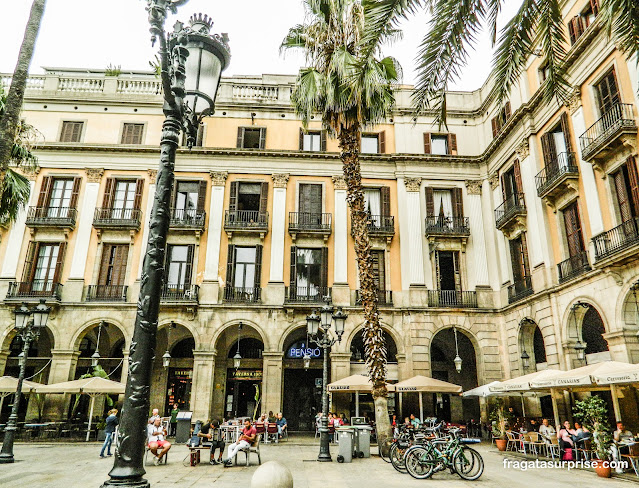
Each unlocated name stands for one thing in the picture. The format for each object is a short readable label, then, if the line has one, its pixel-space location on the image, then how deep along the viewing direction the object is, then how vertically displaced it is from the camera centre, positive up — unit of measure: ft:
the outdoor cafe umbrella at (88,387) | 61.72 +0.85
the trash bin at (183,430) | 62.08 -4.55
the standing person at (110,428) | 47.93 -3.44
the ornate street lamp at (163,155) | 10.94 +6.82
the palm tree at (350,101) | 49.57 +33.45
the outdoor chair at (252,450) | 41.34 -4.68
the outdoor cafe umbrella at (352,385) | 64.32 +1.57
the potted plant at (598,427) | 39.32 -2.46
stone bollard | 19.30 -3.28
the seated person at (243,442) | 40.91 -4.01
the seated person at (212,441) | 43.42 -4.22
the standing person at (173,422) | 71.56 -4.05
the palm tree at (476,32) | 17.15 +13.51
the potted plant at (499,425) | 57.00 -3.31
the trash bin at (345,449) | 44.57 -4.80
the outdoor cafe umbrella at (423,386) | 62.69 +1.54
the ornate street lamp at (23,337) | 41.52 +5.34
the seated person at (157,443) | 41.98 -4.20
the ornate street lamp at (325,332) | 44.98 +6.32
